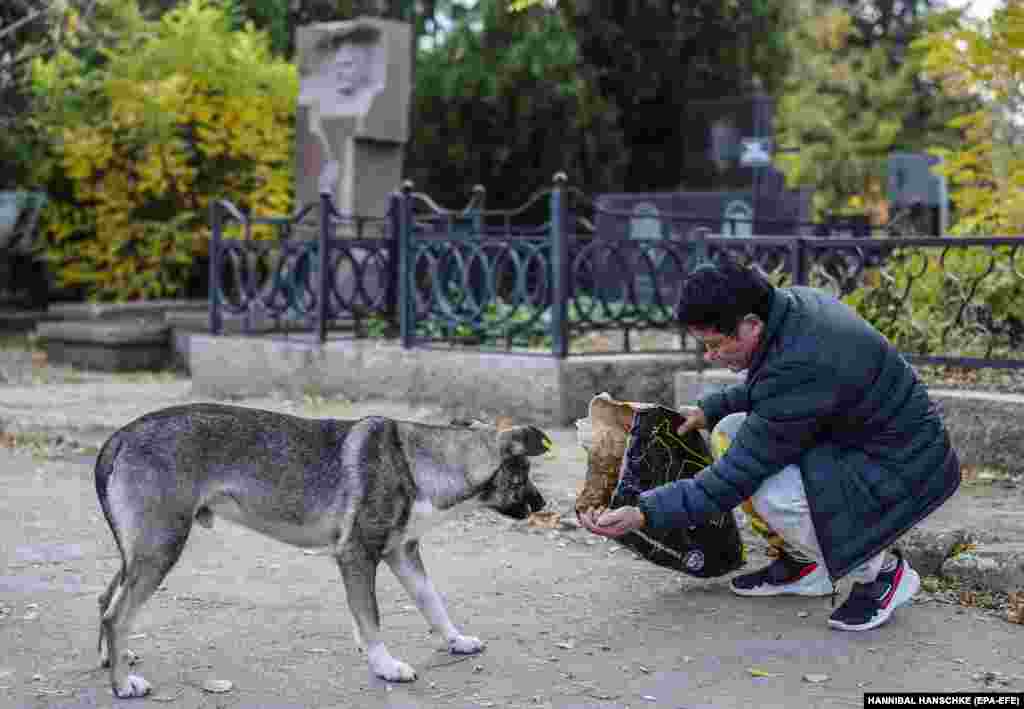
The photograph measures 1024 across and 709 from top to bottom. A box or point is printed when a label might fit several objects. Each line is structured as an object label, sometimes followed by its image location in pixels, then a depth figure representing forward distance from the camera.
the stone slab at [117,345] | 13.99
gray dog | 4.11
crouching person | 4.48
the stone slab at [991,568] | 5.16
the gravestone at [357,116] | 13.64
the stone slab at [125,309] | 15.31
